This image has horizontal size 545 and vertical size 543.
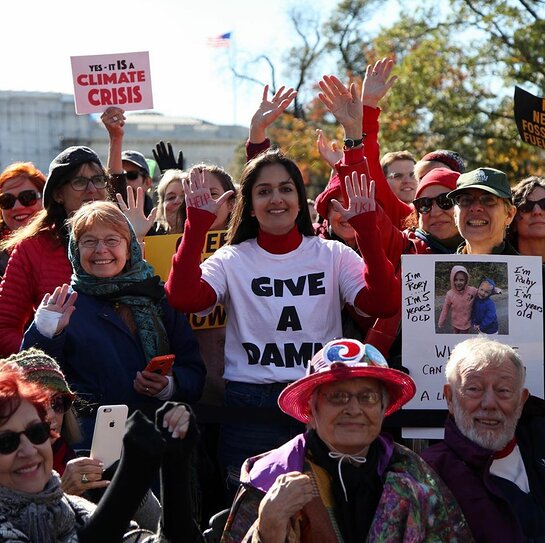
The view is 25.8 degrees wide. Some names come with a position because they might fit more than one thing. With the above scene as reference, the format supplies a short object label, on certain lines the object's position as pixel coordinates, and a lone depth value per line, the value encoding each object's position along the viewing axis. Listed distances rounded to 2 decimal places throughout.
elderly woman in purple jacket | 4.36
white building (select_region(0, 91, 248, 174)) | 64.69
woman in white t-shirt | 5.62
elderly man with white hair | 4.76
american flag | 36.56
